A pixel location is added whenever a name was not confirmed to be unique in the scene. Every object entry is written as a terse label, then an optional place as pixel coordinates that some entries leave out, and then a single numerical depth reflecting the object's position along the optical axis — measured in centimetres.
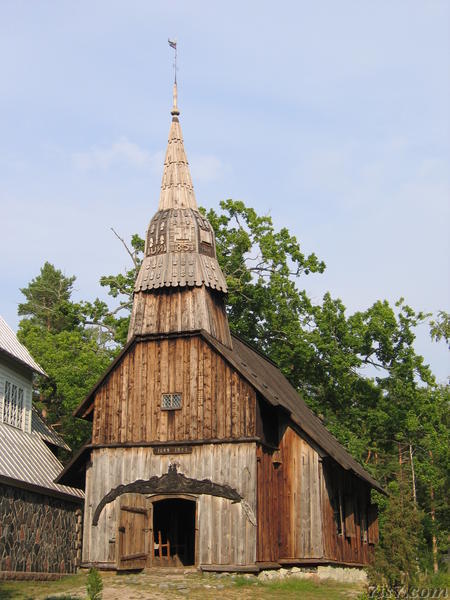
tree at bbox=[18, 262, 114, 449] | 3778
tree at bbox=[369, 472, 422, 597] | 1866
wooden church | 2436
